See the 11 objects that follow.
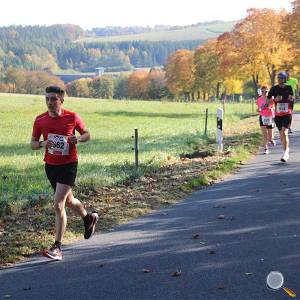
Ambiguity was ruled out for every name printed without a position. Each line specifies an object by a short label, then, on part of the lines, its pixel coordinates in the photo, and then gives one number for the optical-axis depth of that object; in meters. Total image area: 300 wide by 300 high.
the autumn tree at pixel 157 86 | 112.81
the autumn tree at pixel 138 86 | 130.54
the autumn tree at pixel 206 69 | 89.88
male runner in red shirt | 6.43
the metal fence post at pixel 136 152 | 12.00
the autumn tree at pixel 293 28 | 44.38
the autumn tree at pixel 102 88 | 142.12
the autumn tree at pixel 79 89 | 141.75
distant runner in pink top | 15.76
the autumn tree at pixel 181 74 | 96.00
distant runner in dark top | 13.56
